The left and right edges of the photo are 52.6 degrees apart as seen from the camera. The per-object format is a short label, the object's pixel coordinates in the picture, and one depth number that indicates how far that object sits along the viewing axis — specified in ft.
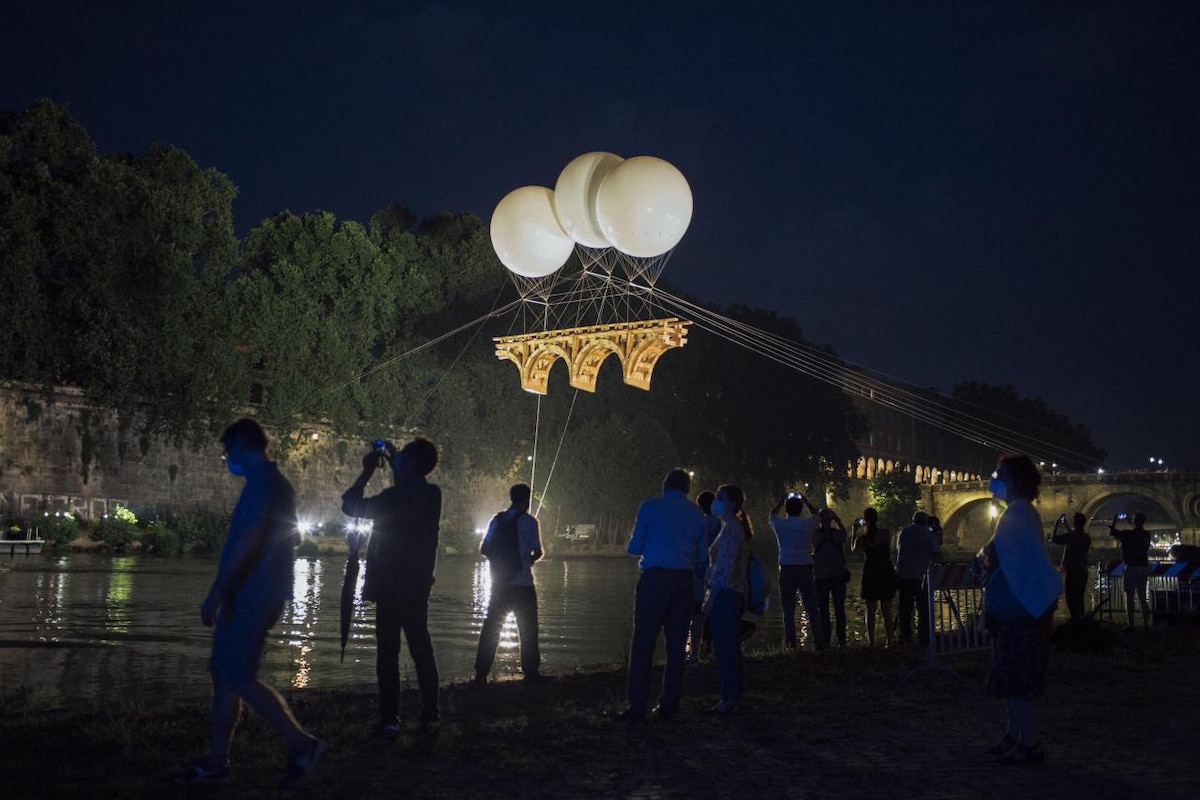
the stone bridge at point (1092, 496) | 294.05
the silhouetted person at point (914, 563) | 42.14
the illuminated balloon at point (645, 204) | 53.83
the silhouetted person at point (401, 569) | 22.75
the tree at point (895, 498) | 292.20
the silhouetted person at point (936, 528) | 44.06
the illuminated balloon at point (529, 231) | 60.23
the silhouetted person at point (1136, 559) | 50.62
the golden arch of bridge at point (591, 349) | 96.37
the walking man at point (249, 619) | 18.06
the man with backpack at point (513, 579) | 30.91
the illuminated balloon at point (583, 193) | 57.26
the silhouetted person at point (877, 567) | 41.65
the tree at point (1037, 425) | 404.32
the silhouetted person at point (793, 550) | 39.14
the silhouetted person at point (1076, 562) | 52.06
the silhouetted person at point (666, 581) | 25.76
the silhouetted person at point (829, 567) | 41.75
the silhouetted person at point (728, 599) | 26.78
